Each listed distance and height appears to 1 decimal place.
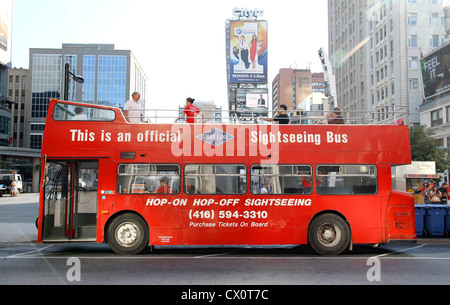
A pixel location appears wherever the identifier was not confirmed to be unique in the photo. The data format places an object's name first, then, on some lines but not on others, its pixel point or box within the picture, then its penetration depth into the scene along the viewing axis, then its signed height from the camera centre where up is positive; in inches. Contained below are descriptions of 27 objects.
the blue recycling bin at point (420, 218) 527.2 -49.7
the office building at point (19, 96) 4810.5 +1038.7
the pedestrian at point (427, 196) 758.0 -29.9
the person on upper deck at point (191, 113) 417.3 +72.9
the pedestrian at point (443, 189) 999.3 -20.6
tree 1585.9 +123.9
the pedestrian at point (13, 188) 1877.5 -37.2
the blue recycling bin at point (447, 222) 533.0 -55.5
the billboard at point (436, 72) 1824.6 +529.0
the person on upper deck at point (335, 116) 420.7 +68.2
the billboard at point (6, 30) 2839.6 +1116.8
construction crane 992.2 +273.3
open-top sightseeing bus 393.7 -1.2
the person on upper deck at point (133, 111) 417.9 +74.3
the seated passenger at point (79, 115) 404.8 +67.2
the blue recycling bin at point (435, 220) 526.6 -52.2
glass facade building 4060.0 +1090.3
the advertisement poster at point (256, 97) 2005.4 +427.5
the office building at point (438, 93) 1840.6 +430.6
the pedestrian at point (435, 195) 663.1 -24.9
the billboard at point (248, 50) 1802.4 +596.9
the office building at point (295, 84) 6884.8 +1719.0
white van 1857.4 -4.0
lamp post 652.1 +182.3
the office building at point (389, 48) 2301.9 +853.0
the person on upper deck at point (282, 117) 421.4 +68.3
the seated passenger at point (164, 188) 398.0 -7.6
